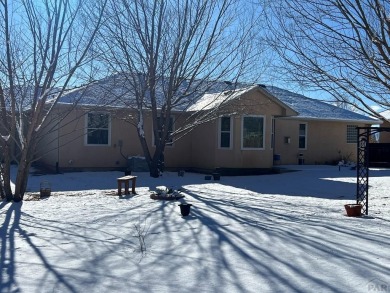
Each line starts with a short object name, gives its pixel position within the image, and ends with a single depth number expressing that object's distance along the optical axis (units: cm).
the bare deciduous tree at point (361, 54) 981
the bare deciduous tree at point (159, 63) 1516
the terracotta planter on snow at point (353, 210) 887
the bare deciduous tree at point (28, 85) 990
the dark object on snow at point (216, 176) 1628
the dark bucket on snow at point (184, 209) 862
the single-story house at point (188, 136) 1755
